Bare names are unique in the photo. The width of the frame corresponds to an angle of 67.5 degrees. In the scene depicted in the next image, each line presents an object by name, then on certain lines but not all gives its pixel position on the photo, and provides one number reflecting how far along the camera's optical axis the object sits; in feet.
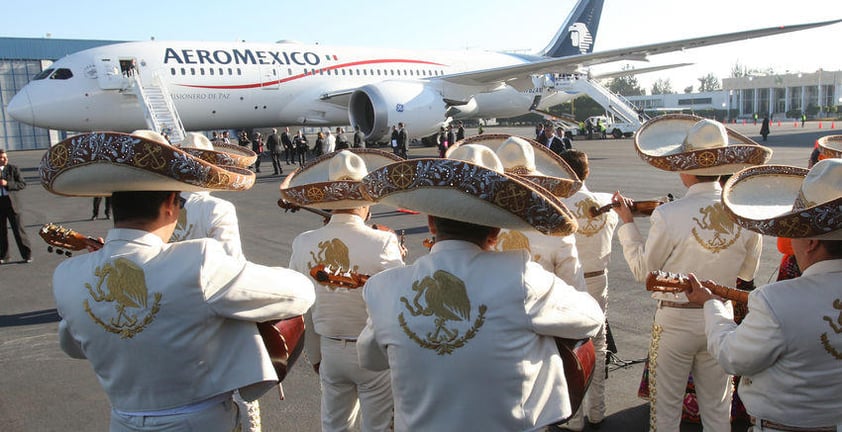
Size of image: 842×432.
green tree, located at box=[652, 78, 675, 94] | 449.48
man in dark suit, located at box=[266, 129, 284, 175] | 67.31
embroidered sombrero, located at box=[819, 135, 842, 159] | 13.60
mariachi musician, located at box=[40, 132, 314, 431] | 6.95
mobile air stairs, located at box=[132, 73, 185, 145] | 65.57
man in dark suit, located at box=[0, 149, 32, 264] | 30.89
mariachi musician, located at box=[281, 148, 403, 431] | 10.43
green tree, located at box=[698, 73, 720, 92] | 434.71
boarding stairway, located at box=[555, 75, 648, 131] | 105.19
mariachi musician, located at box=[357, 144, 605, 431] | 6.41
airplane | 66.64
